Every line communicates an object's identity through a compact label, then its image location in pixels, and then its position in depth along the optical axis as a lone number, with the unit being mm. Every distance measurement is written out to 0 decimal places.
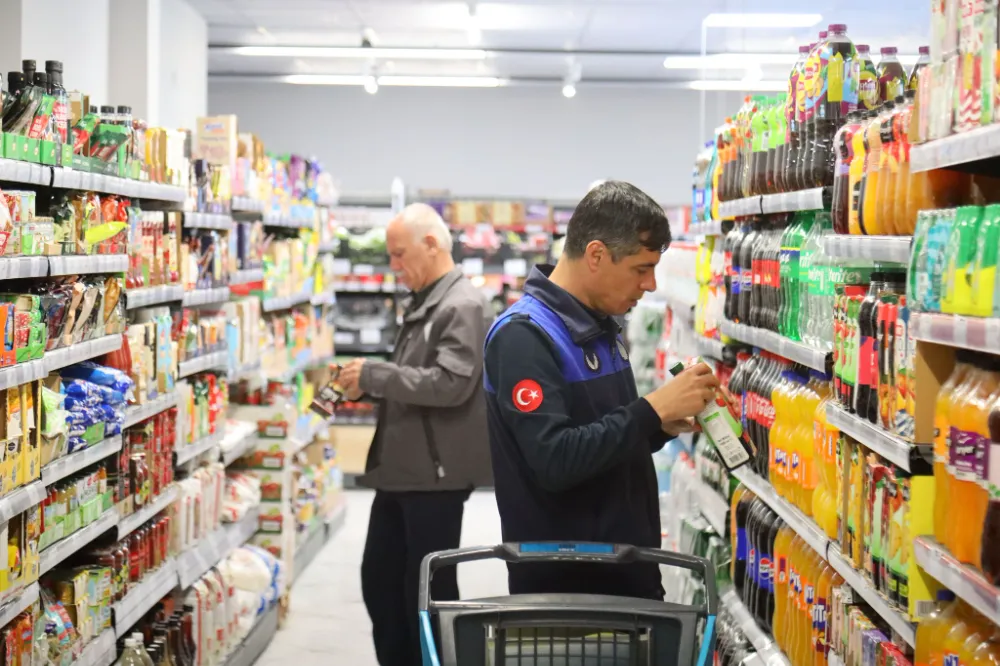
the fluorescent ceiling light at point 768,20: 9859
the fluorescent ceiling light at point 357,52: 11430
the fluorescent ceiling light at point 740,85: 9140
